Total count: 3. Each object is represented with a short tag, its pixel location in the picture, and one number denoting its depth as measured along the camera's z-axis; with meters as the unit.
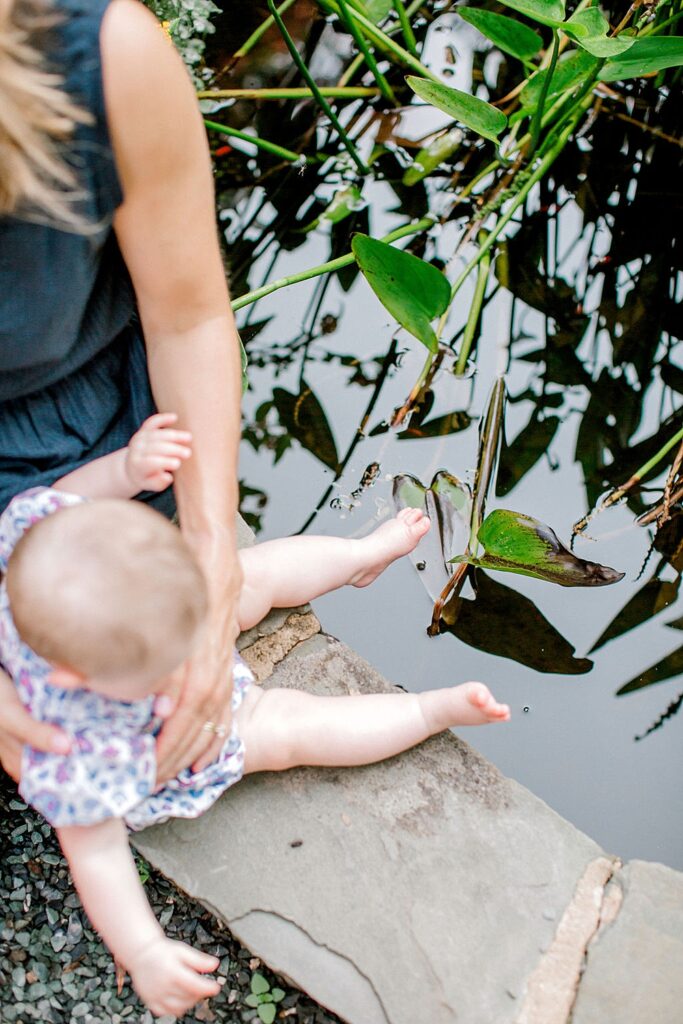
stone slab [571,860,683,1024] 1.04
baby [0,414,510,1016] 0.88
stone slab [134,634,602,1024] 1.07
